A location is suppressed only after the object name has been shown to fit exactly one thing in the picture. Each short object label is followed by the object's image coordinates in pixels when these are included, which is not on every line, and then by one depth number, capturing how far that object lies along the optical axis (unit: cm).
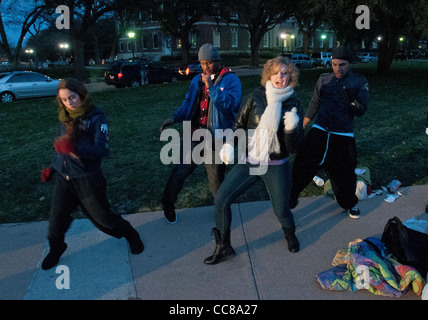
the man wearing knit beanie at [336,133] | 395
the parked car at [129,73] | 2091
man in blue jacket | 353
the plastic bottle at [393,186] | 504
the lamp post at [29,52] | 8569
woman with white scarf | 315
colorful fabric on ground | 295
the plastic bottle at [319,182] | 538
